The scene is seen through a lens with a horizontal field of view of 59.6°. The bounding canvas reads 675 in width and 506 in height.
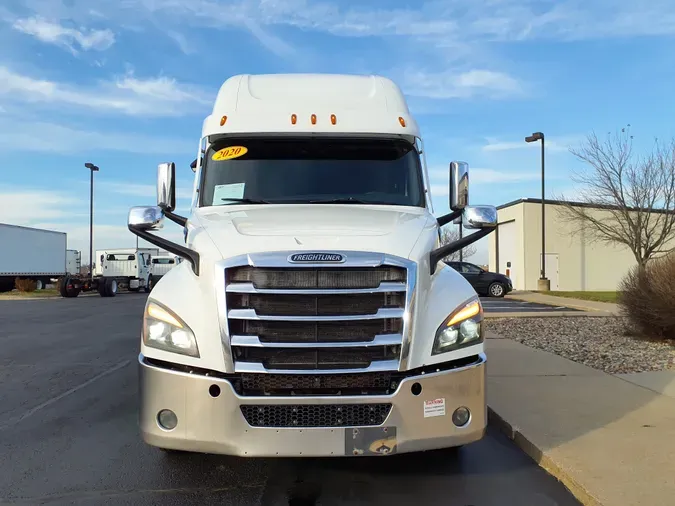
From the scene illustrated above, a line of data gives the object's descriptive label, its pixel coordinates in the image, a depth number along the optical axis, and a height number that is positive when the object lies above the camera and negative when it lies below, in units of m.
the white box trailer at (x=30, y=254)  35.53 +0.69
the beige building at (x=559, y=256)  34.28 +0.57
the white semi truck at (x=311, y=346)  3.49 -0.50
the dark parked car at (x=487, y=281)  24.59 -0.65
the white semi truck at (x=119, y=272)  32.31 -0.40
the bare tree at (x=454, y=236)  46.16 +2.33
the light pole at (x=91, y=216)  36.44 +3.04
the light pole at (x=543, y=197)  28.81 +3.34
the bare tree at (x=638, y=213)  23.48 +2.22
